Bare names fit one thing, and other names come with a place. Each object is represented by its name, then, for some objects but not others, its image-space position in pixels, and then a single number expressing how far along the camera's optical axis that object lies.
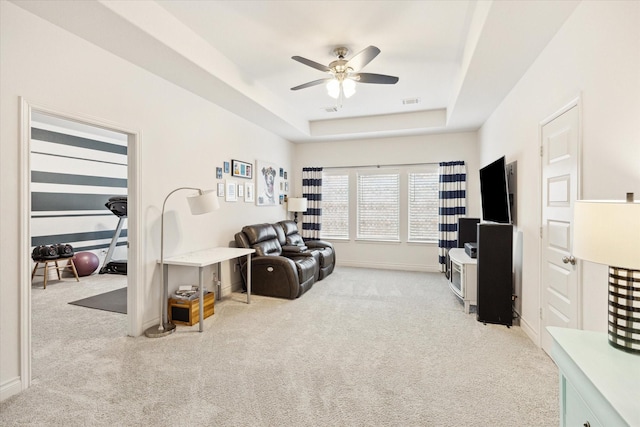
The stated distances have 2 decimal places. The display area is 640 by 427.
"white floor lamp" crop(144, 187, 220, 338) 3.25
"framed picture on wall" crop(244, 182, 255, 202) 5.05
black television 3.43
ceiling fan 3.05
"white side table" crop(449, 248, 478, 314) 3.72
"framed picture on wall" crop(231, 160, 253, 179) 4.70
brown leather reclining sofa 4.32
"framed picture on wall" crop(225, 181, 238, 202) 4.59
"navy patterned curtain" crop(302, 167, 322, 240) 6.68
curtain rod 6.08
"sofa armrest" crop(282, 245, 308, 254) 5.09
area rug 3.94
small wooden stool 4.87
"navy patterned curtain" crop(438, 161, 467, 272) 5.76
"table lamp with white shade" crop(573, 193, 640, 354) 1.10
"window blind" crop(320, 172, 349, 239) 6.68
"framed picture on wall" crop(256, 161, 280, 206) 5.42
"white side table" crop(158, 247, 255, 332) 3.21
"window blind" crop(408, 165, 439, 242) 6.09
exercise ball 5.50
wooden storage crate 3.35
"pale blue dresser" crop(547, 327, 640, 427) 0.93
